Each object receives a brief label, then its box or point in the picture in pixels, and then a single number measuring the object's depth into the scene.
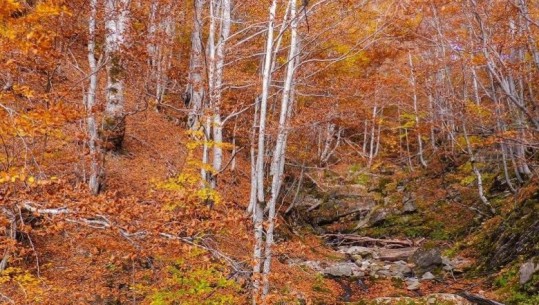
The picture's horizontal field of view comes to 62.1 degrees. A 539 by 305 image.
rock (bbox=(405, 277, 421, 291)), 10.88
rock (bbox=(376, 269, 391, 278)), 12.43
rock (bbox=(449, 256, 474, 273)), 11.59
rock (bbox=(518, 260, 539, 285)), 8.34
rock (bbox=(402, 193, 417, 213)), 17.78
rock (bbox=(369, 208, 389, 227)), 17.61
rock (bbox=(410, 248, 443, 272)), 12.24
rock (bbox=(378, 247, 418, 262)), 14.02
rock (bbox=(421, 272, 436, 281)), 11.54
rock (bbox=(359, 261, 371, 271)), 13.25
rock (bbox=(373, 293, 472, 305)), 8.46
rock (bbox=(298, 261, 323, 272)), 12.69
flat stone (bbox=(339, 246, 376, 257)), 14.79
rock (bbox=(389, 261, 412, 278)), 12.34
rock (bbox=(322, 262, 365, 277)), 12.55
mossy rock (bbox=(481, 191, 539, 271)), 9.56
